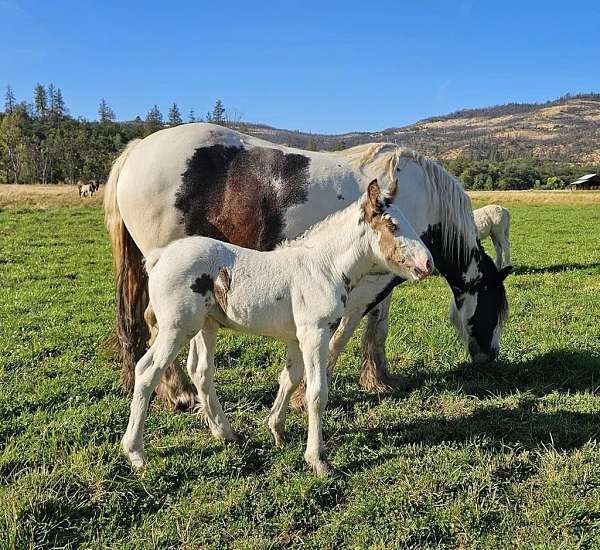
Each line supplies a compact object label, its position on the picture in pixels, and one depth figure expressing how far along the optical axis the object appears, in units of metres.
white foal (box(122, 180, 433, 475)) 3.66
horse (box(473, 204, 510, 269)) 11.64
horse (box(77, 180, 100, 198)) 34.48
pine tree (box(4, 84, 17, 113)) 104.77
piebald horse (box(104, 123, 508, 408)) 4.73
